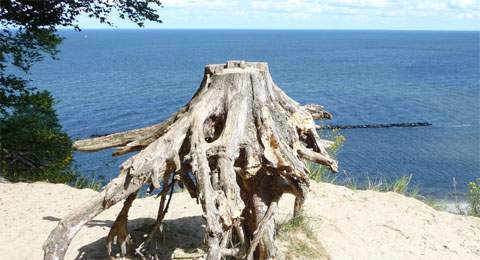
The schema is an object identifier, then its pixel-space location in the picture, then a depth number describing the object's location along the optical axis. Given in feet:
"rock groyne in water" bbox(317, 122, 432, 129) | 120.90
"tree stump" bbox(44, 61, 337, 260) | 16.93
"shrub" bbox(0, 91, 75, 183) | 37.06
